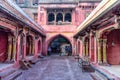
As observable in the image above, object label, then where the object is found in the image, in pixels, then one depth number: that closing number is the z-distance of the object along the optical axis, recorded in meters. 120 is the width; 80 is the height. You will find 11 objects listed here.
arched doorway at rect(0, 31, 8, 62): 11.25
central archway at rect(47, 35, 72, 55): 30.12
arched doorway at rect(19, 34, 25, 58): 12.66
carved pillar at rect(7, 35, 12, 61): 10.93
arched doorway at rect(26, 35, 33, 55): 17.47
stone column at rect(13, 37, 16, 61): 11.00
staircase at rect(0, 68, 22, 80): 7.65
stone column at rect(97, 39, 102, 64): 10.39
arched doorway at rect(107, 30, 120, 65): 10.94
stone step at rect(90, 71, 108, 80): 8.15
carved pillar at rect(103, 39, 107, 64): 10.36
